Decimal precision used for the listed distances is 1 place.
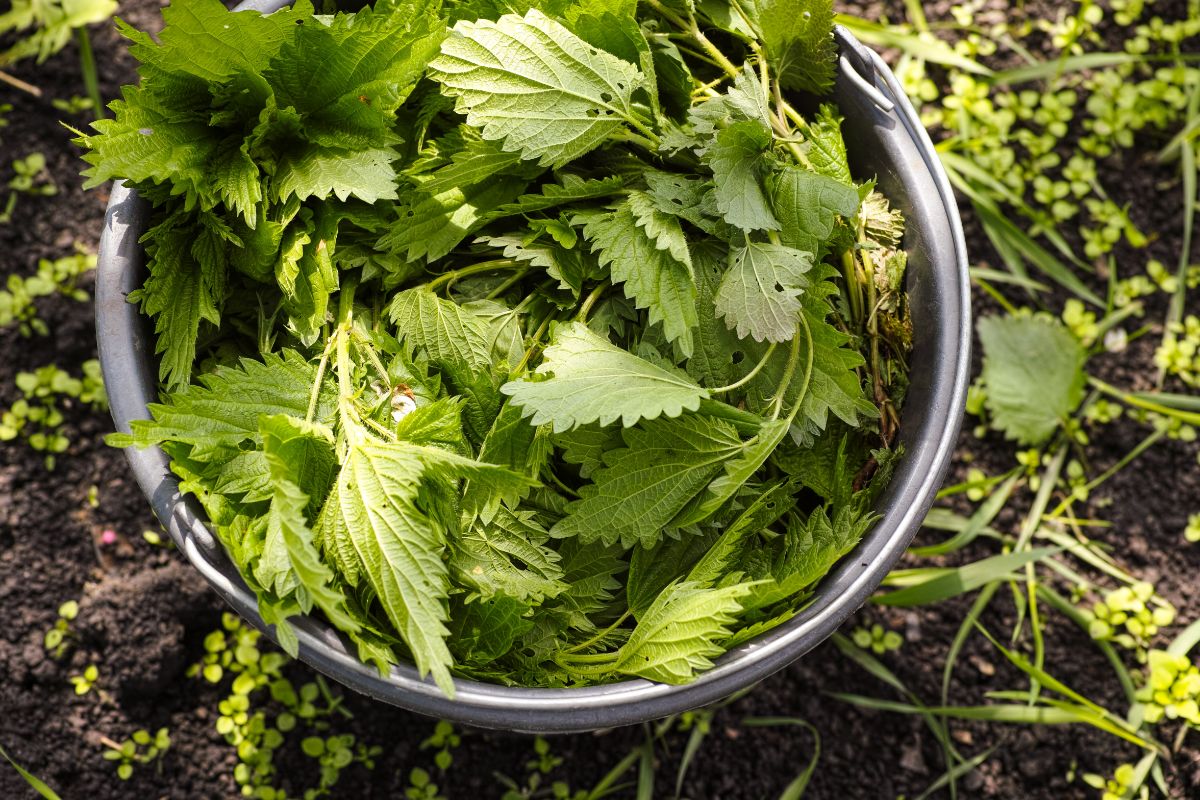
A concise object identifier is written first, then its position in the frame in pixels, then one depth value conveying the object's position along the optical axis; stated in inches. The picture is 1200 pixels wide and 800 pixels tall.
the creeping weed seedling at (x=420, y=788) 39.2
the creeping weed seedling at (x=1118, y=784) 39.6
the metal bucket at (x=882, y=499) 32.3
